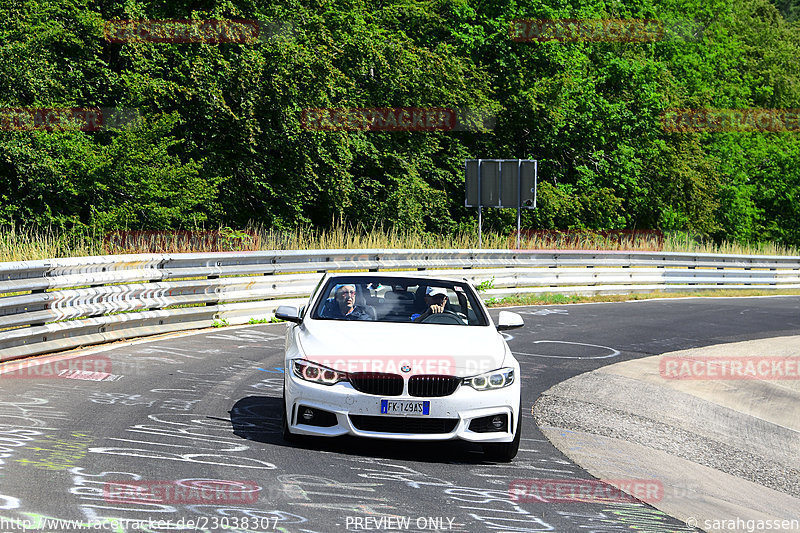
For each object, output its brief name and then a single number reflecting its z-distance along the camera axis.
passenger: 16.78
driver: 17.03
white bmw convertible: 14.25
